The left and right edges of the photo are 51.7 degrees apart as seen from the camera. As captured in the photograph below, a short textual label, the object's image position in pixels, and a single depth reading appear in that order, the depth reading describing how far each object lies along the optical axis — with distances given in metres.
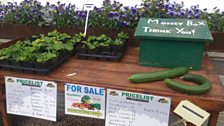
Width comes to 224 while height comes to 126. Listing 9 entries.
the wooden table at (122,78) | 0.95
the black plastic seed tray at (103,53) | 1.31
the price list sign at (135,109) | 1.00
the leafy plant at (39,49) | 1.15
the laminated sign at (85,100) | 1.06
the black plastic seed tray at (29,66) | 1.12
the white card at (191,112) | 0.96
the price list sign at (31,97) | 1.12
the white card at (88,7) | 1.54
